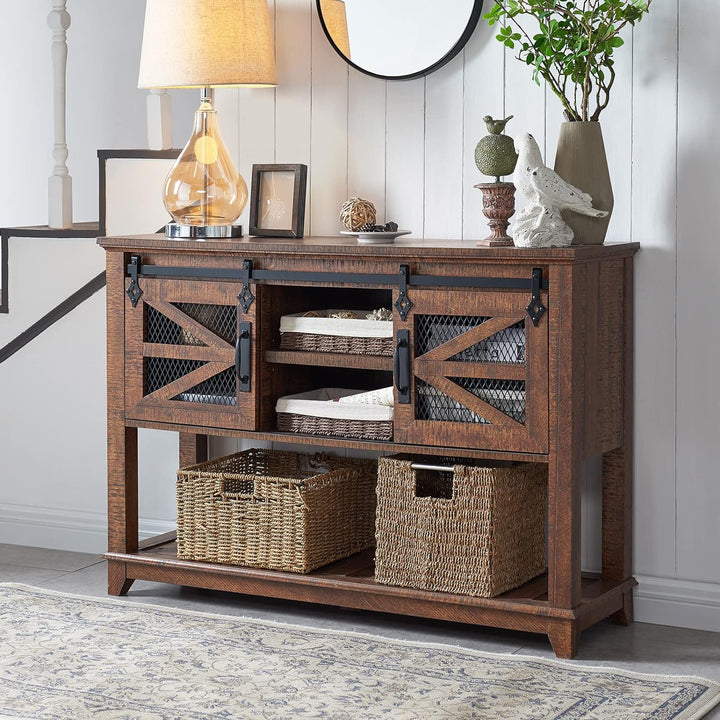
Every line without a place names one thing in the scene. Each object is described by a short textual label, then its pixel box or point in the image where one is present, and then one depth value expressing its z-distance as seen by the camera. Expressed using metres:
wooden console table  4.77
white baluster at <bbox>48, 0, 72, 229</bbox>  6.58
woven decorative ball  5.51
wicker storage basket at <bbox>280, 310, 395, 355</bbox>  5.10
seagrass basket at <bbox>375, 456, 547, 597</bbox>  4.98
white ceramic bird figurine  4.77
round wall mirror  5.54
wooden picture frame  5.69
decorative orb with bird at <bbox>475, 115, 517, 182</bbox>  5.03
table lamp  5.61
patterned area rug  4.24
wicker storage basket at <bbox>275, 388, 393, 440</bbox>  5.11
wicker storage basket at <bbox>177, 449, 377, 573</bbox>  5.35
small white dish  5.23
